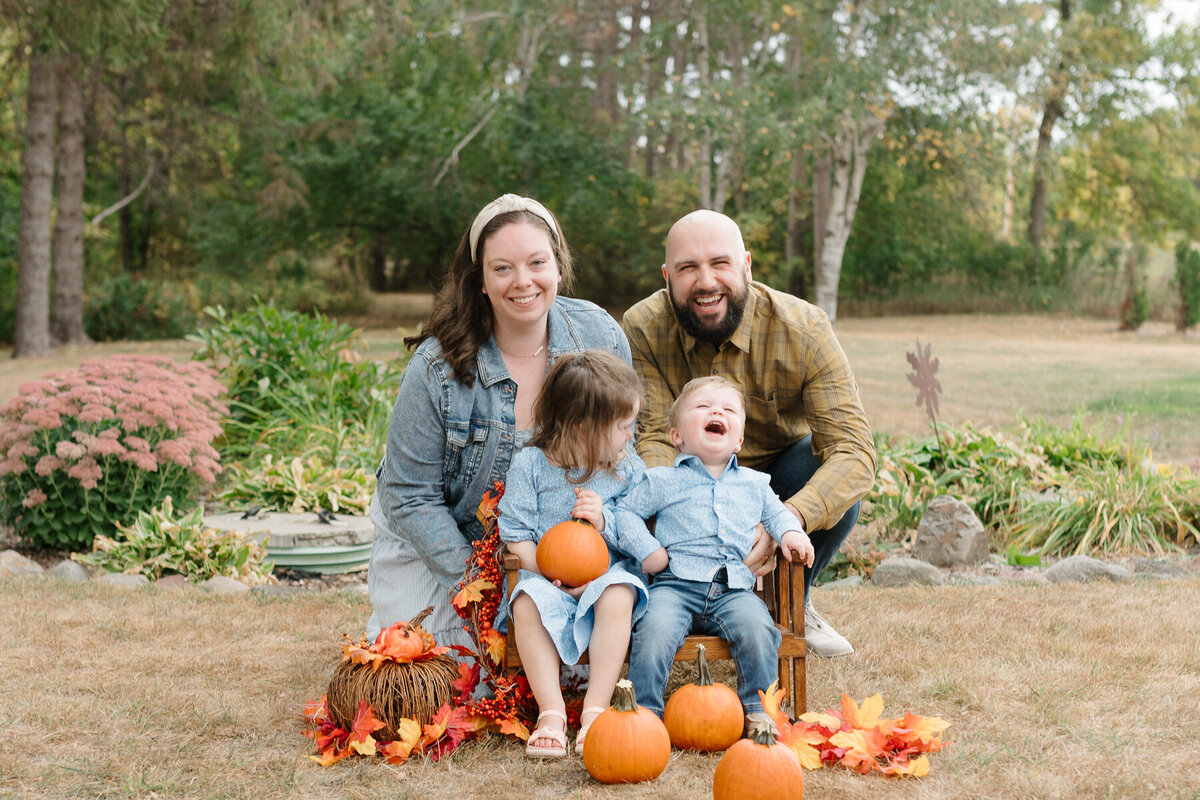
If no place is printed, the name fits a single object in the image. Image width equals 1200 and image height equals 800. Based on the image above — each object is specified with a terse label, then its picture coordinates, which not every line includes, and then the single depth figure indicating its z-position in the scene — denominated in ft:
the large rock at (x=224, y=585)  14.47
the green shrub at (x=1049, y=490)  16.44
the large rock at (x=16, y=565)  15.02
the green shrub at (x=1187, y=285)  54.29
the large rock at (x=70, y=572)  15.10
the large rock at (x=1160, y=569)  14.85
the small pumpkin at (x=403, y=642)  8.97
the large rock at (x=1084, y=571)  14.56
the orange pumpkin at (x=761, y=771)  7.29
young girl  8.77
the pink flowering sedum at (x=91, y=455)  16.08
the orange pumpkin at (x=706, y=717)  8.68
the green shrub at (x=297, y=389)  20.53
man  10.42
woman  9.64
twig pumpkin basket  8.81
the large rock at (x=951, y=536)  15.69
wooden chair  9.02
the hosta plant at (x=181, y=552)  15.30
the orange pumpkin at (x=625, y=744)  7.94
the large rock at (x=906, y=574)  14.58
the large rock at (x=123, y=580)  14.51
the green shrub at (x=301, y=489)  17.65
